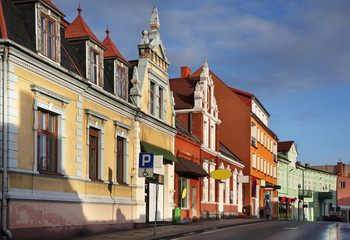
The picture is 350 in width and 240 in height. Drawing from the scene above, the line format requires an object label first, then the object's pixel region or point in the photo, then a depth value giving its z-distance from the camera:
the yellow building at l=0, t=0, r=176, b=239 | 15.30
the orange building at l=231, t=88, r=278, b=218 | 52.41
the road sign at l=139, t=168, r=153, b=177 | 18.86
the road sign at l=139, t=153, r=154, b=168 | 19.12
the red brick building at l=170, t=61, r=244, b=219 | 33.66
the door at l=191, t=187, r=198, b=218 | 34.31
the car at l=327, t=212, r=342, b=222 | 68.62
